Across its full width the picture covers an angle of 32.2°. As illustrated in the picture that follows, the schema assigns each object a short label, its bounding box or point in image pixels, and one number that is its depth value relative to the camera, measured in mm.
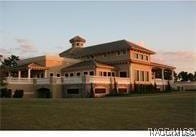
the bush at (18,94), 34906
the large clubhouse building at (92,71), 36812
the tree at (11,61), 50616
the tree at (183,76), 83625
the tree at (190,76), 80512
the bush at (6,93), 33494
